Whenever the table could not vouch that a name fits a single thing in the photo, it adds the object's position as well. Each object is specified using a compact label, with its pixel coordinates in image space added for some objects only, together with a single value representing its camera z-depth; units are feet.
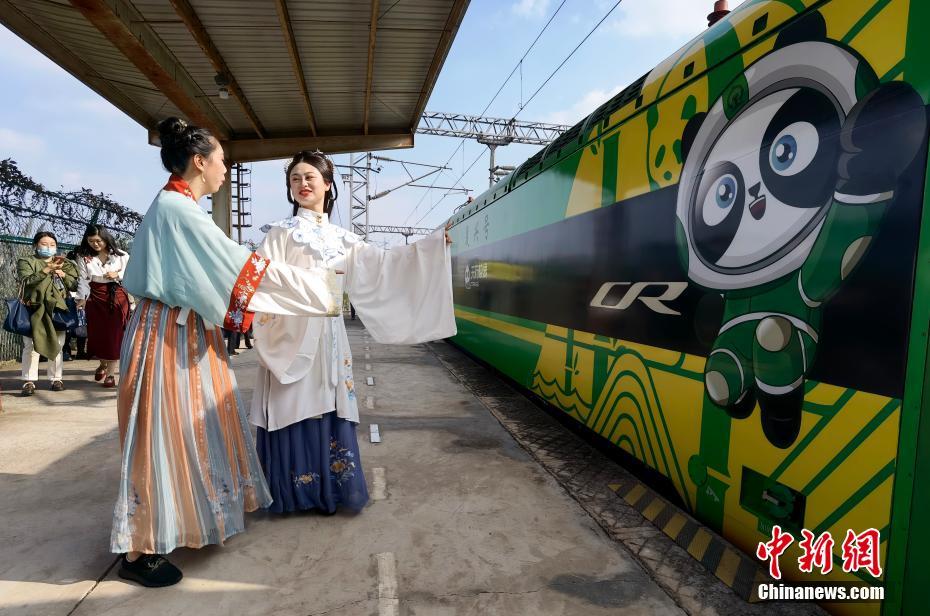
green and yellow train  4.80
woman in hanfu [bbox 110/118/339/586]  6.37
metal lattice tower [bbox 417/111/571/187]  69.77
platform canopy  17.89
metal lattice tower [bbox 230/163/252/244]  44.24
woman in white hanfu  8.13
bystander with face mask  15.97
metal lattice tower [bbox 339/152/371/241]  74.10
